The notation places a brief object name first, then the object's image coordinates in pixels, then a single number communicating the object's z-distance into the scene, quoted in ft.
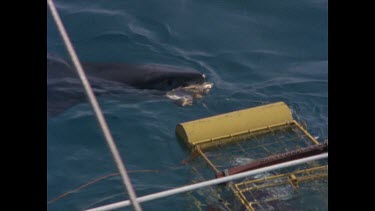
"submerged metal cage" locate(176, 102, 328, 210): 34.22
